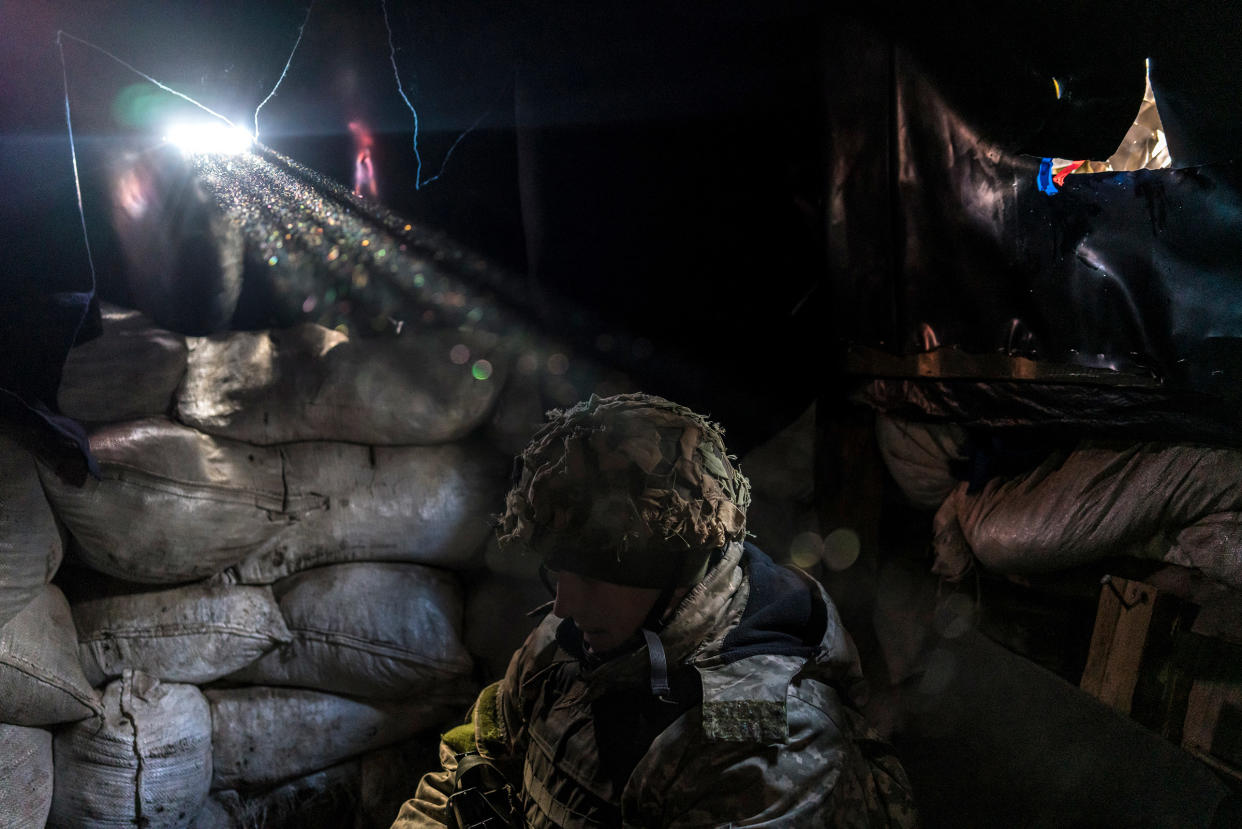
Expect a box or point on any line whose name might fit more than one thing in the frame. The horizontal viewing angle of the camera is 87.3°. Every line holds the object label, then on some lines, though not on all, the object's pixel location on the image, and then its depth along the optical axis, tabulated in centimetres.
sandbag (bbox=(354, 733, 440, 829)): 310
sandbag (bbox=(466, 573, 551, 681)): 315
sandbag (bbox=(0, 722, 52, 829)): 244
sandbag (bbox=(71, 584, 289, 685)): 280
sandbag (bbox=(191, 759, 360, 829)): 302
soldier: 137
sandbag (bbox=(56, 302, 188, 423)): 281
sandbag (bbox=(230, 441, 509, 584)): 306
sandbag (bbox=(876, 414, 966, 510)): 248
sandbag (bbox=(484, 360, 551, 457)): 327
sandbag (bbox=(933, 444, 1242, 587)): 164
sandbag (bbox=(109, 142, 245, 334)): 314
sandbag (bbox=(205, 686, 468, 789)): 296
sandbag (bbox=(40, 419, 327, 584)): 267
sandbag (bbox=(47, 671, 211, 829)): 264
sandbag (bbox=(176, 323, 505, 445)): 298
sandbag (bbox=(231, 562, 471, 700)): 299
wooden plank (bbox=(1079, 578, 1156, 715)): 175
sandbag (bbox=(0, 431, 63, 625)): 242
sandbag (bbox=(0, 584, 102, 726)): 245
